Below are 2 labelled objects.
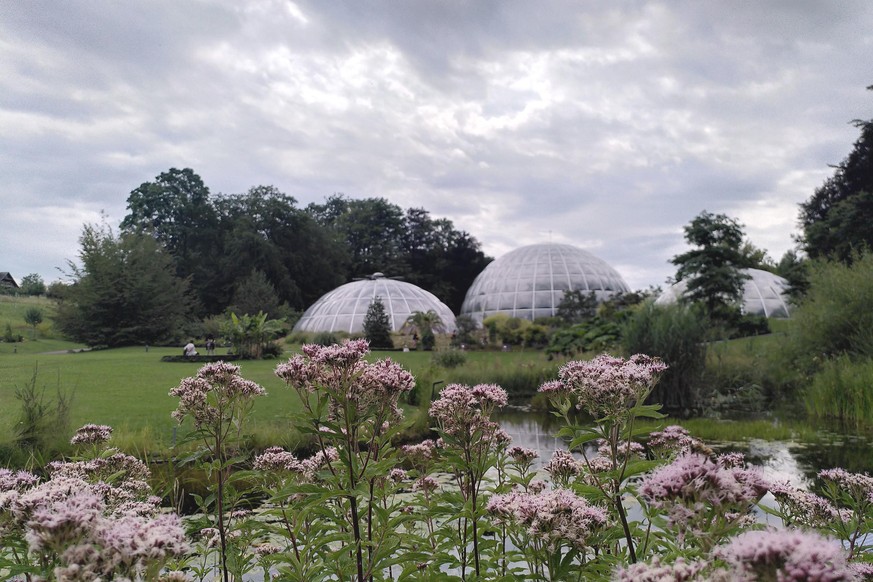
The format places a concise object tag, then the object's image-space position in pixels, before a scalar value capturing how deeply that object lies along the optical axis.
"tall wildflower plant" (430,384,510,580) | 2.77
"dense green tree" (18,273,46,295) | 59.12
